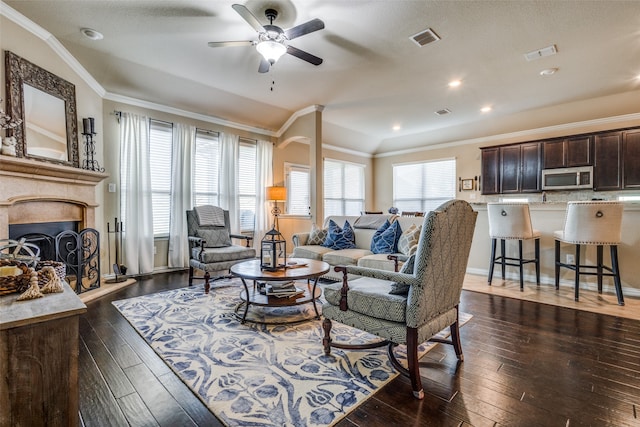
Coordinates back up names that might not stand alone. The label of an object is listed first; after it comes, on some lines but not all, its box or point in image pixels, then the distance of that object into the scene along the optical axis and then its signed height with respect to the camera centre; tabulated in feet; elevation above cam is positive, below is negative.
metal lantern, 9.59 -1.45
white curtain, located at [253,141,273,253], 19.43 +1.49
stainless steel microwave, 17.06 +1.80
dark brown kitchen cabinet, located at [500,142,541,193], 18.78 +2.68
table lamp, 18.41 +1.08
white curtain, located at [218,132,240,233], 17.74 +2.09
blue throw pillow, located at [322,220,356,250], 14.32 -1.39
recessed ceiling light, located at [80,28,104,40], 10.41 +6.44
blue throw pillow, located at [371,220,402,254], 12.83 -1.32
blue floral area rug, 5.17 -3.46
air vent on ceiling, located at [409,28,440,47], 10.56 +6.38
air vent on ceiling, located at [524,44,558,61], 11.65 +6.37
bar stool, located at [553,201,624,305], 10.64 -0.77
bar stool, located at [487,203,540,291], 12.46 -0.85
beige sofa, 12.11 -1.87
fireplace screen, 10.78 -1.58
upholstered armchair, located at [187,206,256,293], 12.46 -1.54
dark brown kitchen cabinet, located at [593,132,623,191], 16.15 +2.63
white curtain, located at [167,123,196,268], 15.96 +0.98
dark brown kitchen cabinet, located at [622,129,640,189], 15.60 +2.62
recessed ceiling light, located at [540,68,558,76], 13.51 +6.40
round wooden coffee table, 8.61 -1.95
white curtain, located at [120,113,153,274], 14.46 +0.87
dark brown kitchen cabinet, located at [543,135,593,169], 17.12 +3.39
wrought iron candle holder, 12.35 +2.93
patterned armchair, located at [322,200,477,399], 5.52 -1.80
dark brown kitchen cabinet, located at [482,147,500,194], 20.21 +2.67
